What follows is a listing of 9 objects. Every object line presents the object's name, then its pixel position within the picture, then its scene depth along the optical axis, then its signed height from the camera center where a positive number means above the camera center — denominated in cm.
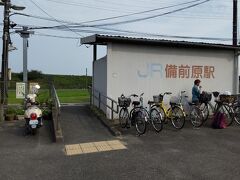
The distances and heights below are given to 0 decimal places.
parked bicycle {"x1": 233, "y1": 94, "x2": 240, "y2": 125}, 703 -92
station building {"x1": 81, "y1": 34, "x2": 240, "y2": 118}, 720 +72
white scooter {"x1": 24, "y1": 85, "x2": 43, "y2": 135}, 590 -99
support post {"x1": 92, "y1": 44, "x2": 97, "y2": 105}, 846 +126
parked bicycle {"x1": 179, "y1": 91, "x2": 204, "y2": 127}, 663 -101
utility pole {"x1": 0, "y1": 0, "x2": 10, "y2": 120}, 1011 +231
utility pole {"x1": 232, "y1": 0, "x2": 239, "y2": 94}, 854 +289
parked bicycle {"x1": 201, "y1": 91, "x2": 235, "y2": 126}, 681 -73
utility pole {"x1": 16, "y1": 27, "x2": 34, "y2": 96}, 1034 +195
